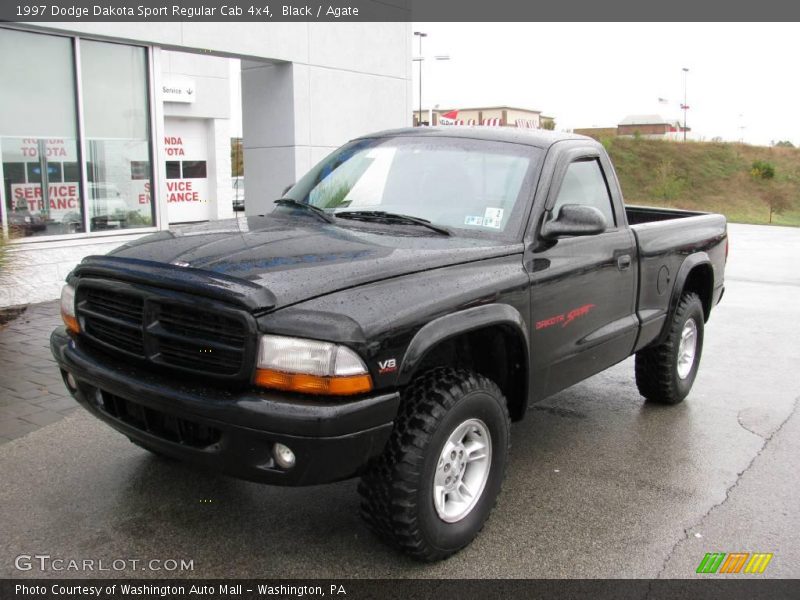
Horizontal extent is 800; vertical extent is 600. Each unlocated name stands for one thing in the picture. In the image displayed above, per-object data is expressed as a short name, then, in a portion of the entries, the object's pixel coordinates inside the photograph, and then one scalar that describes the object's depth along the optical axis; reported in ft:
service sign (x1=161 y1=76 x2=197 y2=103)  78.59
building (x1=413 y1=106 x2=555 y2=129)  233.35
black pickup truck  9.72
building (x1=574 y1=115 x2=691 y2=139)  246.88
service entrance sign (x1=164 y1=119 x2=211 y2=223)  83.25
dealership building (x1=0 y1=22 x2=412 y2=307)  28.84
